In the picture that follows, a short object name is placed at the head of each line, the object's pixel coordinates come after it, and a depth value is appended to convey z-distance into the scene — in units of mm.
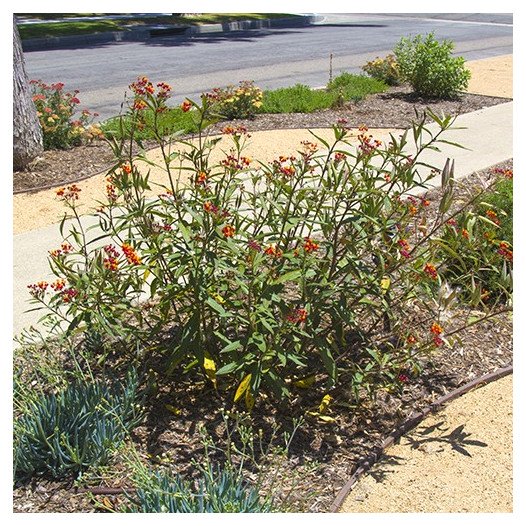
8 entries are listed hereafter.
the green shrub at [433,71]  12961
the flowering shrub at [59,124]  9742
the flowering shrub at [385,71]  14031
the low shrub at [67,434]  3986
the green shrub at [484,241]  4488
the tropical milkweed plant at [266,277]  4191
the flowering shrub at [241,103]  11266
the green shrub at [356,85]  12820
